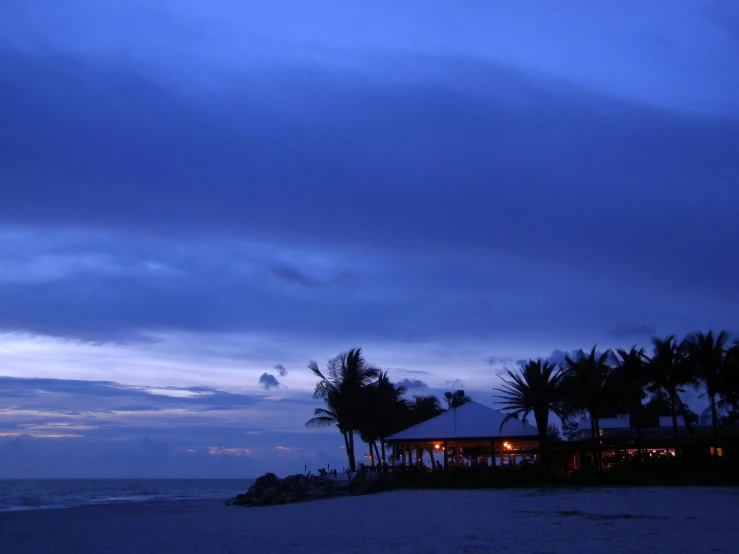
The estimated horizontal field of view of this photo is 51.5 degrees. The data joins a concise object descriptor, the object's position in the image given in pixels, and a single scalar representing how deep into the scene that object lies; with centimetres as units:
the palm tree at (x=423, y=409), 5420
